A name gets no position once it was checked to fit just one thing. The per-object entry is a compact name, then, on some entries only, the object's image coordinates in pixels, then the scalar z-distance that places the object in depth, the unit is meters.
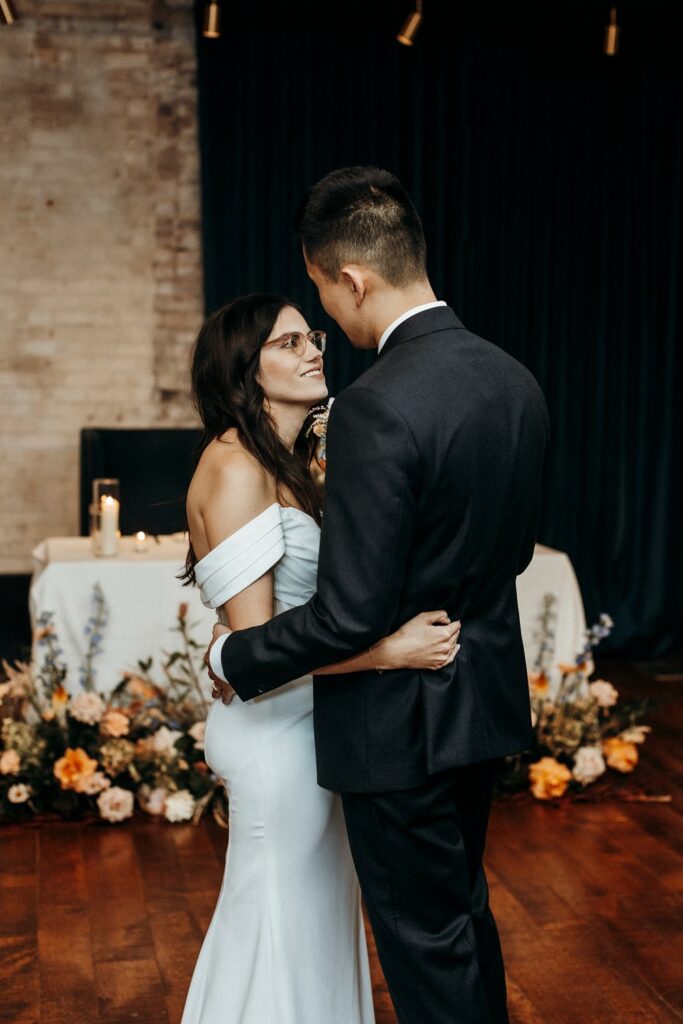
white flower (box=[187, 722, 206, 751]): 3.96
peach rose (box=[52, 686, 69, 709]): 4.04
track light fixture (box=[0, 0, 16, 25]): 4.37
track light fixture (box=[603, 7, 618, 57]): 5.11
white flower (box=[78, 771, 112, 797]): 3.87
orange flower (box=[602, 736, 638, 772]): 4.30
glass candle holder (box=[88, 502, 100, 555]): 4.33
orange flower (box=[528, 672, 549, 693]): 4.26
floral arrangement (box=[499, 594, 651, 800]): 4.12
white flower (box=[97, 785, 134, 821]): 3.85
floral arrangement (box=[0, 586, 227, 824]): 3.89
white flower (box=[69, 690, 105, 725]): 3.97
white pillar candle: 4.29
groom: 1.76
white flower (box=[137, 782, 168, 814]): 3.91
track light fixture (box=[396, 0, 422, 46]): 4.98
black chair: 5.83
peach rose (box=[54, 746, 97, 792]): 3.88
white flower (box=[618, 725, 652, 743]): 4.36
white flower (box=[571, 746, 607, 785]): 4.12
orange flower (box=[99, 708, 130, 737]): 3.95
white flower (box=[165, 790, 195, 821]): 3.87
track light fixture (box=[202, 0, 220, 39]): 4.82
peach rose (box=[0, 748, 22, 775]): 3.92
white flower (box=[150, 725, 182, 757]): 3.97
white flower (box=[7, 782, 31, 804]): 3.85
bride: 2.11
